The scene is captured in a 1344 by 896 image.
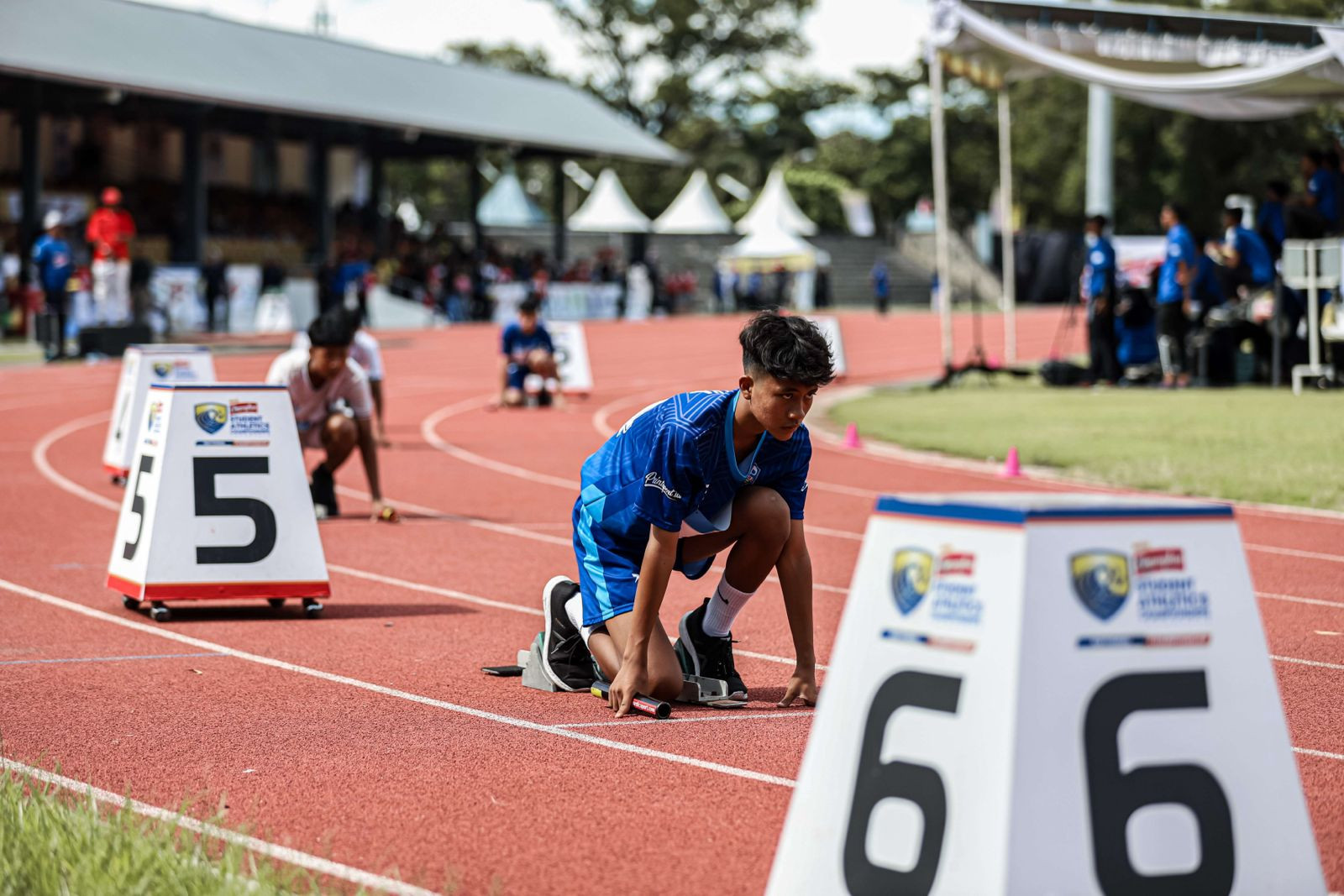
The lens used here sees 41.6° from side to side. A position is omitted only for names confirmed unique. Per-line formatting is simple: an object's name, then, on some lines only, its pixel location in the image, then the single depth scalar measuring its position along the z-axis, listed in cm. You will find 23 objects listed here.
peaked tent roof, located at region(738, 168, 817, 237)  5650
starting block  600
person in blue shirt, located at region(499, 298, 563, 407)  1945
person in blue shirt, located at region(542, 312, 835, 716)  528
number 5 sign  785
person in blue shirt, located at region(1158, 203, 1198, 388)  1956
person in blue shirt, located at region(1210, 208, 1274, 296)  1964
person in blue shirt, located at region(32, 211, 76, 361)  2597
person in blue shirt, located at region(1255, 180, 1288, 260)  2003
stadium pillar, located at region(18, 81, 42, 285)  3334
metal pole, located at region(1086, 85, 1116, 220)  2694
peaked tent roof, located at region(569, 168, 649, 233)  5747
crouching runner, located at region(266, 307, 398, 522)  1006
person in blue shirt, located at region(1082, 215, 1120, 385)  2061
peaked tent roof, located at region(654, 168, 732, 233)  5859
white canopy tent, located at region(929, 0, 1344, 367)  1834
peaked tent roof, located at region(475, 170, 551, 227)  6688
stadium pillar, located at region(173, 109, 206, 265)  3619
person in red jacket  2755
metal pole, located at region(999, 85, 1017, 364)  2098
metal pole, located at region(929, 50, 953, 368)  1919
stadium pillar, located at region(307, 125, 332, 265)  4034
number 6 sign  314
